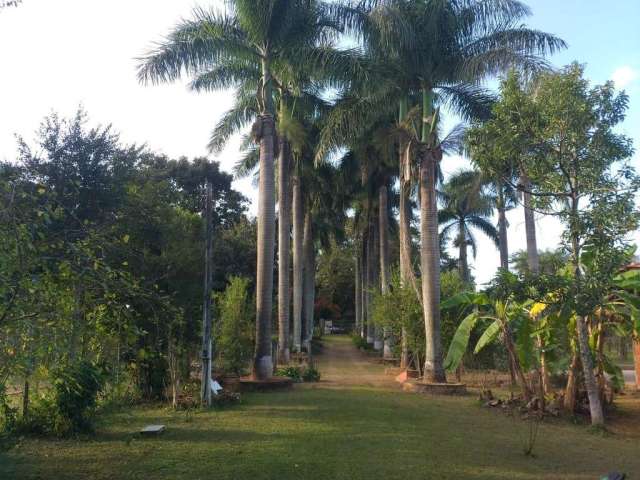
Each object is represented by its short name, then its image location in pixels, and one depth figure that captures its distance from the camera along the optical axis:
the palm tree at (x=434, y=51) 17.41
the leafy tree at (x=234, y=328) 18.73
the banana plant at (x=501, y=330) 13.99
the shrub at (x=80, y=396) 9.12
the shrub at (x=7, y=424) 8.14
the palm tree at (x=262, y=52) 17.33
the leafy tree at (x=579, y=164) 11.02
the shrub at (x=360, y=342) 39.50
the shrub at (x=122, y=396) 7.66
